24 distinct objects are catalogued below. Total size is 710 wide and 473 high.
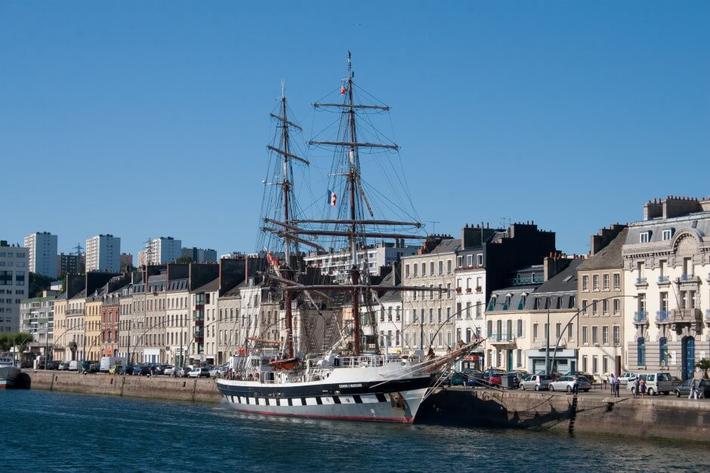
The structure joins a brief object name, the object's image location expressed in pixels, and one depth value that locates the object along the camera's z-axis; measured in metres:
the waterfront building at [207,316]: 159.88
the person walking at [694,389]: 70.62
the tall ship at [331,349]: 81.31
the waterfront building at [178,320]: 165.75
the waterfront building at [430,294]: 122.50
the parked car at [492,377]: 90.12
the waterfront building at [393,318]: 128.50
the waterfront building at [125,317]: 181.88
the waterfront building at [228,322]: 151.88
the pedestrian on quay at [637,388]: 74.94
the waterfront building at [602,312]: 100.75
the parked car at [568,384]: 80.25
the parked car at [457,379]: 88.86
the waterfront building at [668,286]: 91.50
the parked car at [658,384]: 78.06
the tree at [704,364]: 85.62
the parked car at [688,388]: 72.25
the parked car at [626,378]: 84.50
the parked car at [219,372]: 110.45
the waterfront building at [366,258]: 100.81
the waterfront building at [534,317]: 106.56
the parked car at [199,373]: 126.31
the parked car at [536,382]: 83.50
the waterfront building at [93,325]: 190.88
